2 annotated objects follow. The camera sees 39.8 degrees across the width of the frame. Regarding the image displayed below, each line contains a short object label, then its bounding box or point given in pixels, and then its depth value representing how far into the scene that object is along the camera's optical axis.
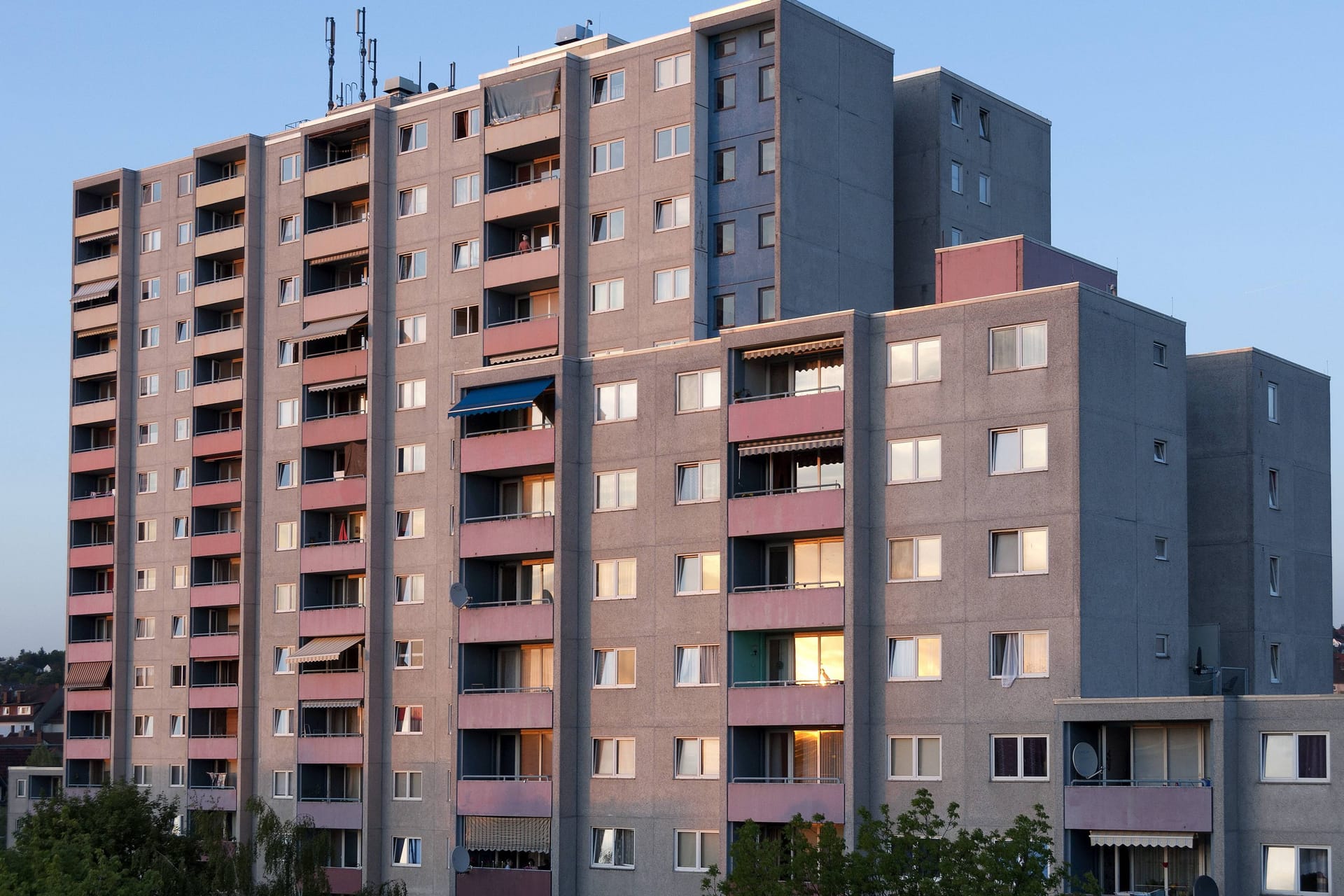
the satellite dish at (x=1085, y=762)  56.59
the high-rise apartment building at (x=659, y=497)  60.03
